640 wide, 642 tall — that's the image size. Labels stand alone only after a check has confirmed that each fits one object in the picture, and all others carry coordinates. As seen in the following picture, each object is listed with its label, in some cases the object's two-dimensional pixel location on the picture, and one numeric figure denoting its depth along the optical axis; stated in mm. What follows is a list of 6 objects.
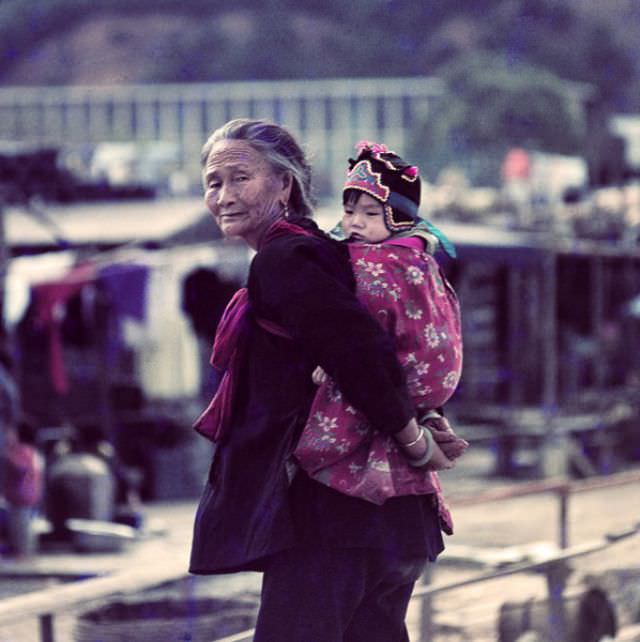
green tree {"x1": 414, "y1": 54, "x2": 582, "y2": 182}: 172750
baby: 5867
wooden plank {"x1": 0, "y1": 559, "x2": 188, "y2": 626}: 7367
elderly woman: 5750
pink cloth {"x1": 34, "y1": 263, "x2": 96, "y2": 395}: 26234
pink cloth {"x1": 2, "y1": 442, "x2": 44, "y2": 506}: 22422
